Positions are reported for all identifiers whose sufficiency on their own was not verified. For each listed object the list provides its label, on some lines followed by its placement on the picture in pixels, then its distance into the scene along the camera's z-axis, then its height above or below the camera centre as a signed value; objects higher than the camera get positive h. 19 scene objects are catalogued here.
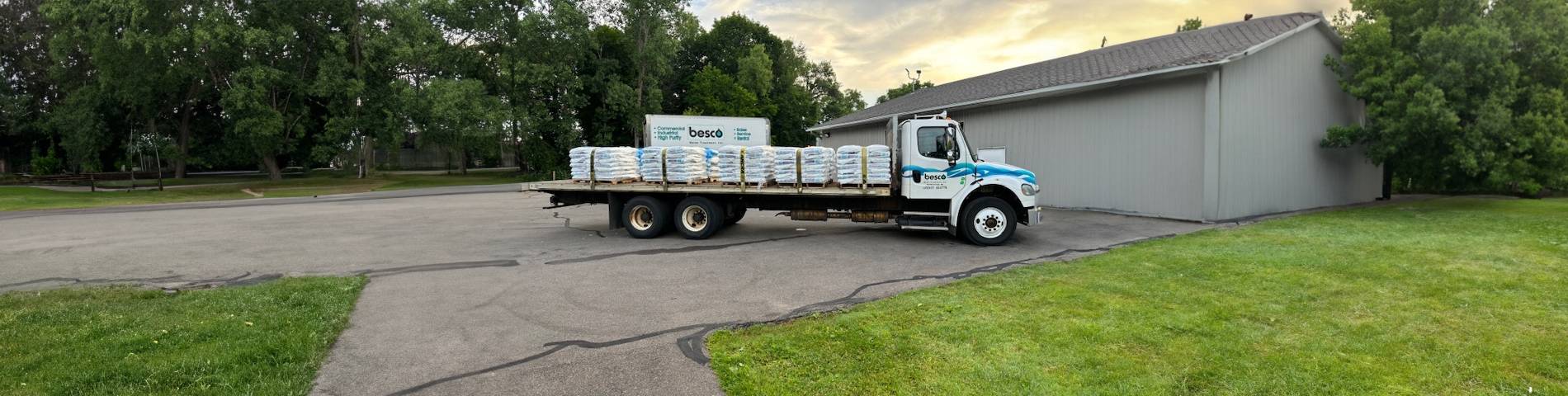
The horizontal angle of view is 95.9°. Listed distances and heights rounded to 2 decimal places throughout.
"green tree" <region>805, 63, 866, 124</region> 66.44 +7.29
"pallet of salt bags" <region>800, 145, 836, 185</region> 11.48 +0.02
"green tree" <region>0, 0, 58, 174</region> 40.72 +6.23
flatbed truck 11.12 -0.51
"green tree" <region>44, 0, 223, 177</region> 31.56 +5.95
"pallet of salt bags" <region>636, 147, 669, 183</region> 12.22 +0.06
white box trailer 19.78 +1.03
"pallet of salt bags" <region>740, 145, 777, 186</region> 11.78 +0.03
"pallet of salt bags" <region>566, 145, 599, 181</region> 12.69 +0.11
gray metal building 14.10 +0.84
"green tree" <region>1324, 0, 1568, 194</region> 13.63 +1.47
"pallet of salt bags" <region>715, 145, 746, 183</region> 11.91 +0.07
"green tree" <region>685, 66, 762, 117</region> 47.34 +4.81
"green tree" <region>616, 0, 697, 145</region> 41.12 +7.66
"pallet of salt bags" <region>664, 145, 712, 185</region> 12.03 +0.06
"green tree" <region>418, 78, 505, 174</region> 35.34 +2.78
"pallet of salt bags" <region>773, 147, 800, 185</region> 11.62 +0.04
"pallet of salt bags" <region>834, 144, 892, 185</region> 11.19 +0.01
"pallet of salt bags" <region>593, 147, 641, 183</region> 12.41 +0.07
